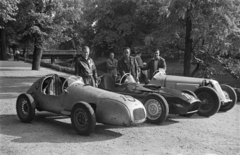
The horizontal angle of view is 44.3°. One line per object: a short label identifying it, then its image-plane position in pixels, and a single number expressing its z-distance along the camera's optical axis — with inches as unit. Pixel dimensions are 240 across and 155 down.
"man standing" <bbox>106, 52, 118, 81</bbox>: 612.9
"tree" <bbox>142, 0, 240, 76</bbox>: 608.1
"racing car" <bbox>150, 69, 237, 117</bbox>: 383.2
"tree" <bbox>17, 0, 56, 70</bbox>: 855.1
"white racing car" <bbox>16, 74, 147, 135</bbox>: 262.8
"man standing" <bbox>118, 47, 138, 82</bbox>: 408.5
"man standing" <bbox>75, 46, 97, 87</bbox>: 342.3
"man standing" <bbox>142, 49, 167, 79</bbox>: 452.8
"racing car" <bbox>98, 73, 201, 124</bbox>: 325.1
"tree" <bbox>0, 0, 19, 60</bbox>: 606.8
